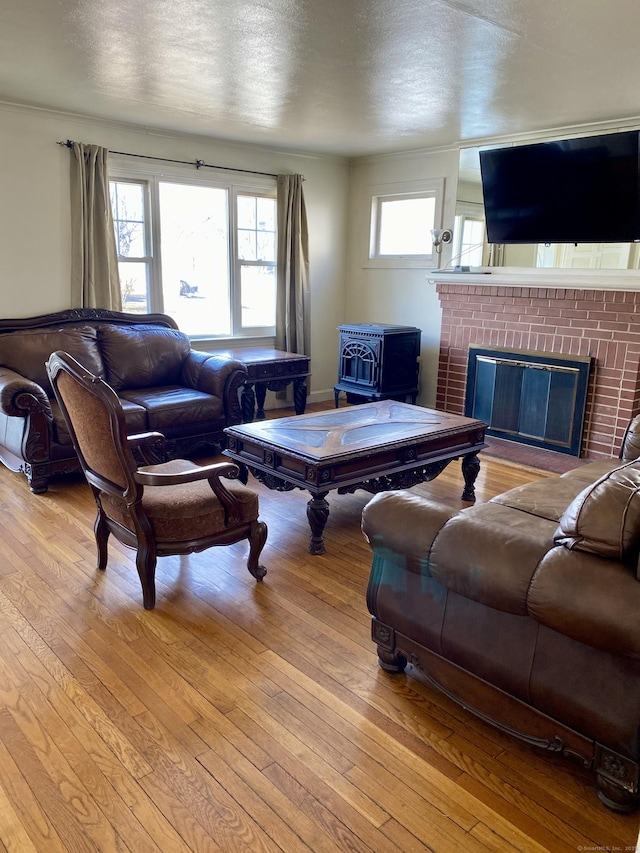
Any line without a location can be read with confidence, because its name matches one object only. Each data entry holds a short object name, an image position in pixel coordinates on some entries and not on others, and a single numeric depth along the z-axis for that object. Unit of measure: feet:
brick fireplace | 15.11
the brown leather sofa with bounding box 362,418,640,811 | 5.13
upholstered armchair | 7.98
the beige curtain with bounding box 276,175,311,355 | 19.80
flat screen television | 13.94
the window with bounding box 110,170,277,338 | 17.34
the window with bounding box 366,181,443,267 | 19.42
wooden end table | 16.52
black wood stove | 18.57
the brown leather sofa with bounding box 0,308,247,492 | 12.75
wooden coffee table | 10.34
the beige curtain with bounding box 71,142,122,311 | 15.60
